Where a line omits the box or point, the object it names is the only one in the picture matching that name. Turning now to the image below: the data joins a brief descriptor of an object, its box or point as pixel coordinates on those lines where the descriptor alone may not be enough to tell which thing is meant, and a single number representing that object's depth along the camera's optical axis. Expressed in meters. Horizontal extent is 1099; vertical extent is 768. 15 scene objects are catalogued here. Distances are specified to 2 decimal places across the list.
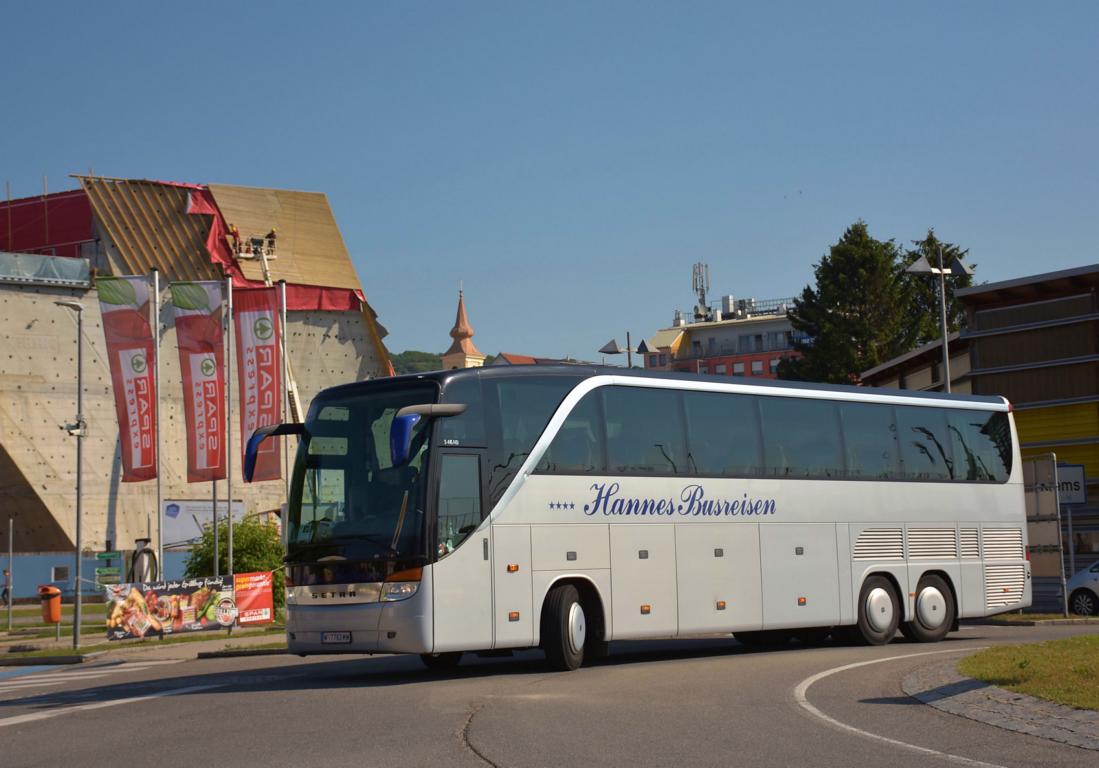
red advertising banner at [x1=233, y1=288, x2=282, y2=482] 38.84
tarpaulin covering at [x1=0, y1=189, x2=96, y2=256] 74.39
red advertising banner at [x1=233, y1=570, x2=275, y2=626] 33.56
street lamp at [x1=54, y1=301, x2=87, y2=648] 29.98
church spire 180.25
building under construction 66.56
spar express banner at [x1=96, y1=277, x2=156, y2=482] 35.34
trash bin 38.33
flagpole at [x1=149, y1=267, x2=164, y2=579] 36.44
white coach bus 15.70
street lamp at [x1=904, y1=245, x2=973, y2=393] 32.50
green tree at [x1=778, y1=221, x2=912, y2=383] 80.62
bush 41.19
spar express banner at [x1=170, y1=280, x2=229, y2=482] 36.91
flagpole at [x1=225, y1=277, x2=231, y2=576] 38.09
